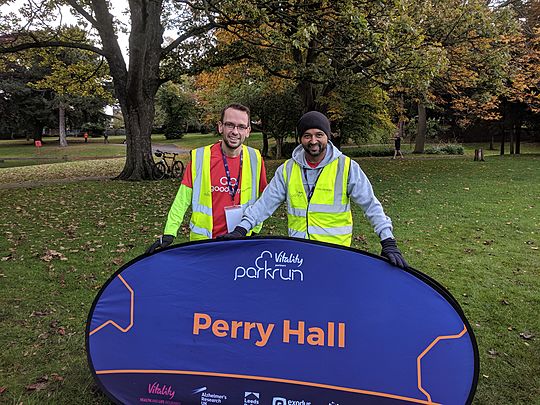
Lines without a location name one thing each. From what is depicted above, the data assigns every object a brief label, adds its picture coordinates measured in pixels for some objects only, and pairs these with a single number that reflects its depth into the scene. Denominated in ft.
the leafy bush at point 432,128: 127.75
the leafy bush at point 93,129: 192.89
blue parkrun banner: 8.46
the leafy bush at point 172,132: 180.96
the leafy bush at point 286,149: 97.93
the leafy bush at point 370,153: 96.43
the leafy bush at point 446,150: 97.60
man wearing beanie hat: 9.48
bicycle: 51.58
